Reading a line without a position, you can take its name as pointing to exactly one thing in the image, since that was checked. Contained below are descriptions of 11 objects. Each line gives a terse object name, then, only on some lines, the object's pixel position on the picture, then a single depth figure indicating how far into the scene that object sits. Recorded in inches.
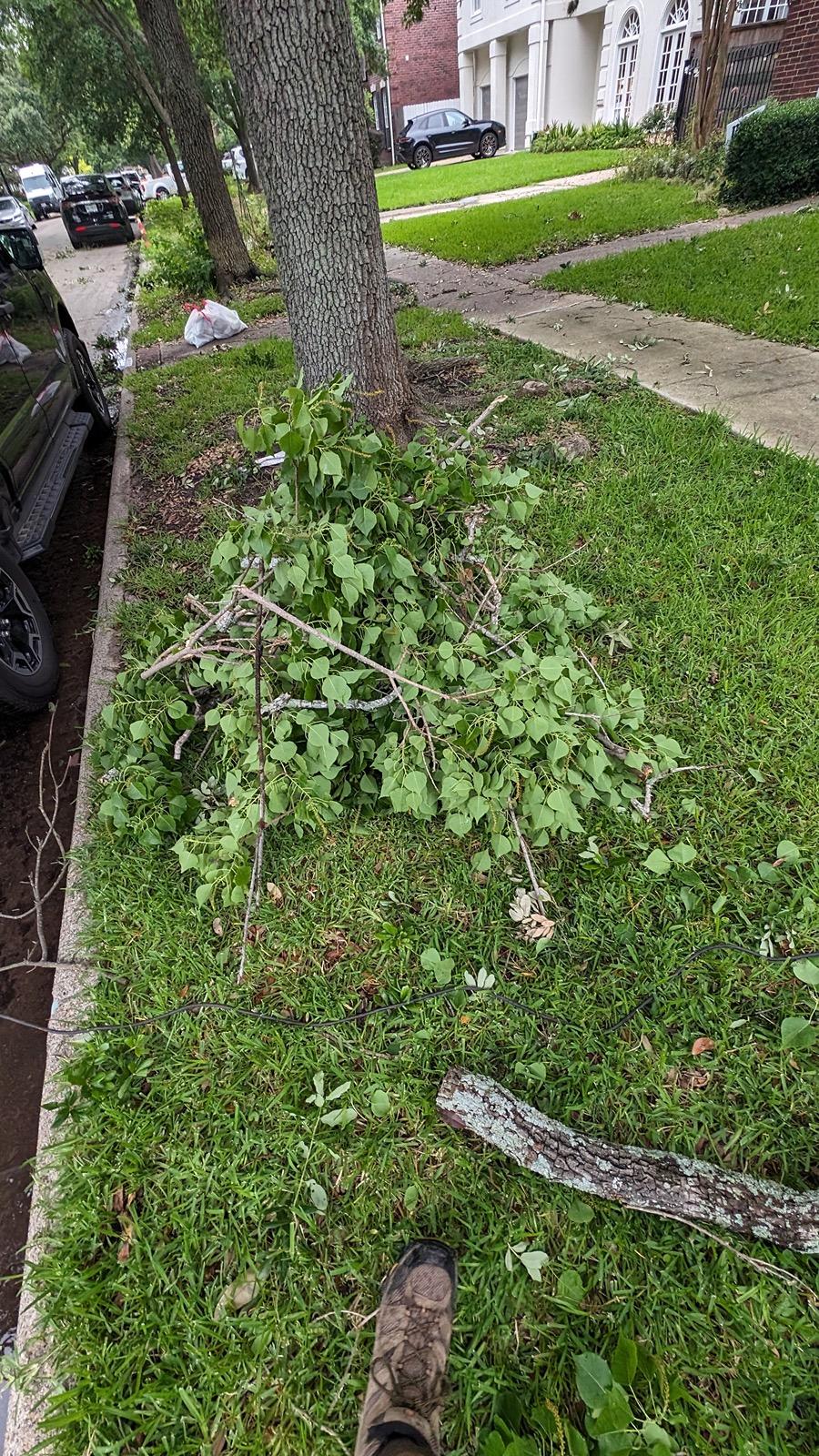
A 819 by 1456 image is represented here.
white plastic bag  300.8
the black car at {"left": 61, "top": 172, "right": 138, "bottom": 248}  751.7
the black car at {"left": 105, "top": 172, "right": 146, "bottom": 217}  900.6
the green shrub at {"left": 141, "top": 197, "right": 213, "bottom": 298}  386.6
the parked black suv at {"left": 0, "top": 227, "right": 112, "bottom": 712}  123.5
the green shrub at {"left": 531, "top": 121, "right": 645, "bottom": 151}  697.0
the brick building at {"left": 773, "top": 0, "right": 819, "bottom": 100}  420.8
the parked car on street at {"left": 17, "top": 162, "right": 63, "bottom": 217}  1282.1
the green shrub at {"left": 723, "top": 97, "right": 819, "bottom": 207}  333.8
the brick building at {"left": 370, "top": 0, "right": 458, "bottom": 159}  1195.9
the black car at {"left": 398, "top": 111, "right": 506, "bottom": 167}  893.8
